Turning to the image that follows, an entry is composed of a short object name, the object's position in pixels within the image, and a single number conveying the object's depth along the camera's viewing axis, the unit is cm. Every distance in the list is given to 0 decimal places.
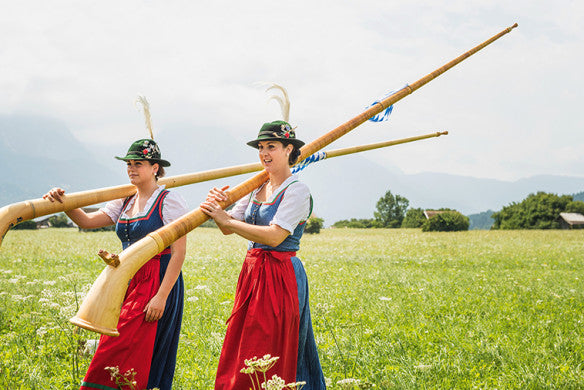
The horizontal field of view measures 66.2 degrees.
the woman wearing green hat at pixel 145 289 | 348
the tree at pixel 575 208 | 6781
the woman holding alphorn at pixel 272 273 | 324
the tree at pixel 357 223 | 7356
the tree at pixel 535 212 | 6538
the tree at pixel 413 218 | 6860
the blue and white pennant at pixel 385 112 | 430
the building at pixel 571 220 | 6244
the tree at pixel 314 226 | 4088
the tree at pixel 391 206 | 9681
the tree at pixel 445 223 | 4659
